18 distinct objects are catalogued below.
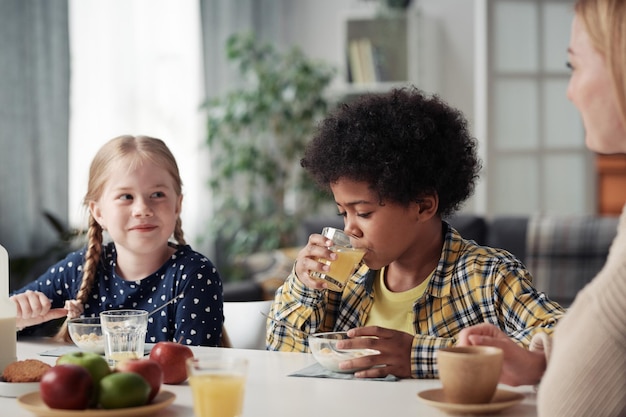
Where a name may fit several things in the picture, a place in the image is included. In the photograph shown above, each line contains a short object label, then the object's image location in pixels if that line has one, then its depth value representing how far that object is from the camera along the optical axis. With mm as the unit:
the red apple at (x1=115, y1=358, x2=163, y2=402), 1316
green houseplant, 5449
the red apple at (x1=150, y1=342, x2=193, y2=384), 1505
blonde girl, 2129
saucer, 1286
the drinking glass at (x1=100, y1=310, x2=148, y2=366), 1645
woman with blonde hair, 1128
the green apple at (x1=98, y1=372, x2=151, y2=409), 1270
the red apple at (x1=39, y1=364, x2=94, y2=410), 1254
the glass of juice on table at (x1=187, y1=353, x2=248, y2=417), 1232
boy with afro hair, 1903
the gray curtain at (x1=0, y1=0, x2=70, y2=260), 4371
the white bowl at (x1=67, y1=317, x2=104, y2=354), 1763
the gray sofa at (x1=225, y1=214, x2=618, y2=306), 4023
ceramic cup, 1292
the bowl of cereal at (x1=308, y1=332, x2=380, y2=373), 1589
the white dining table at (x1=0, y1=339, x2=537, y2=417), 1327
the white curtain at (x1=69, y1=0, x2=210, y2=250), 4816
